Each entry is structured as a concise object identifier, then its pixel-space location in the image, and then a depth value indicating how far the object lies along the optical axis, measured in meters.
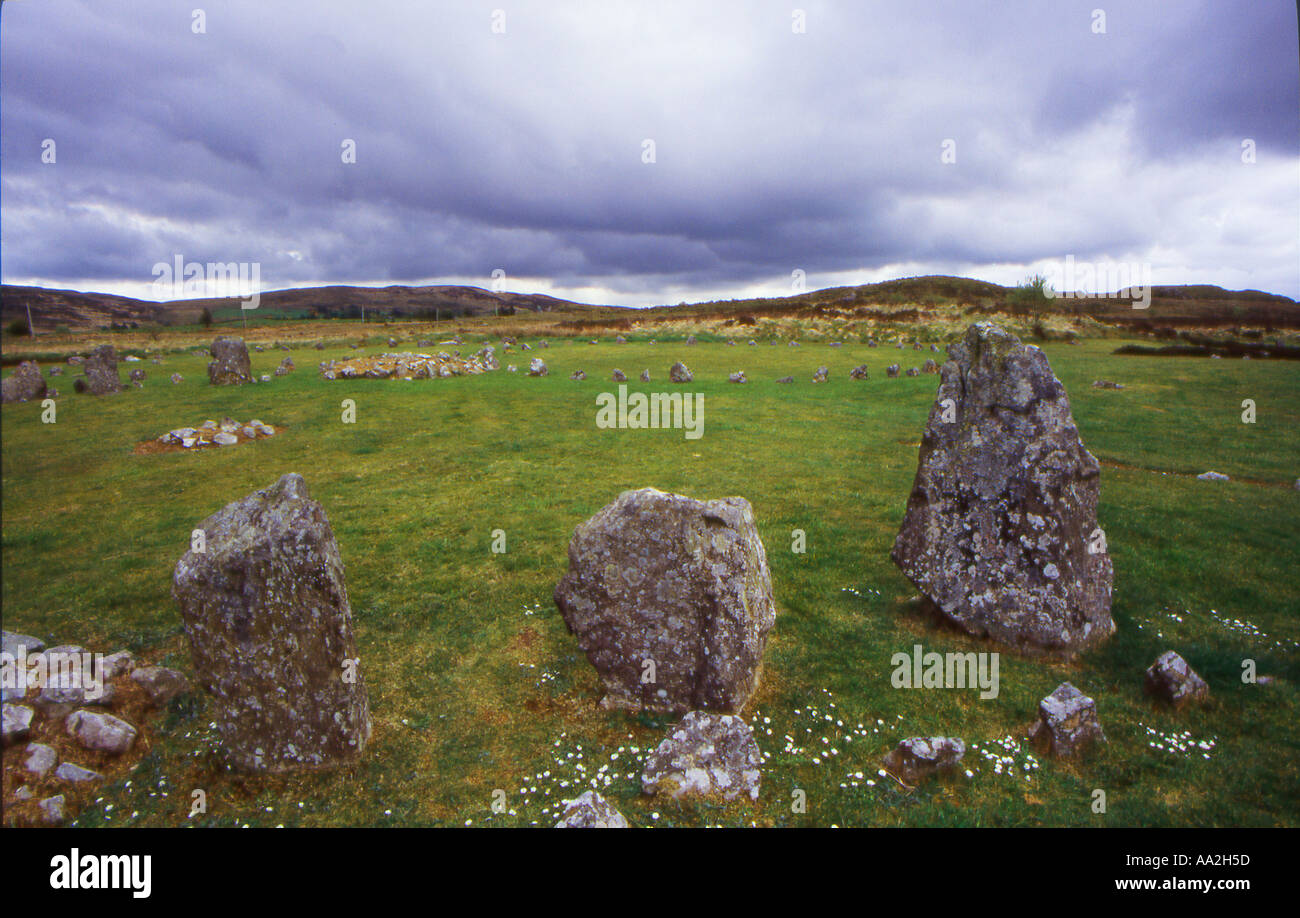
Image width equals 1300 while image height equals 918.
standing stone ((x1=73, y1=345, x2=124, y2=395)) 30.11
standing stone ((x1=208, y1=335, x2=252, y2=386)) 33.00
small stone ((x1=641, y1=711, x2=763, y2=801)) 6.09
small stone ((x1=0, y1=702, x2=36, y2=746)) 6.38
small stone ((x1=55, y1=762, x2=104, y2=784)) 6.11
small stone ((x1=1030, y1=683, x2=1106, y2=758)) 6.75
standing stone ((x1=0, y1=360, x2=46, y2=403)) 26.95
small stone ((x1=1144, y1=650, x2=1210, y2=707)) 7.55
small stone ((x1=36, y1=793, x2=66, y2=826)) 5.75
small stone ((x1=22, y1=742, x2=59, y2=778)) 6.09
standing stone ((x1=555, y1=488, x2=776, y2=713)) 7.28
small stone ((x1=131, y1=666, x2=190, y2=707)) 7.44
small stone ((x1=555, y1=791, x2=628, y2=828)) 5.34
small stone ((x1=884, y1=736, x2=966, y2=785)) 6.40
